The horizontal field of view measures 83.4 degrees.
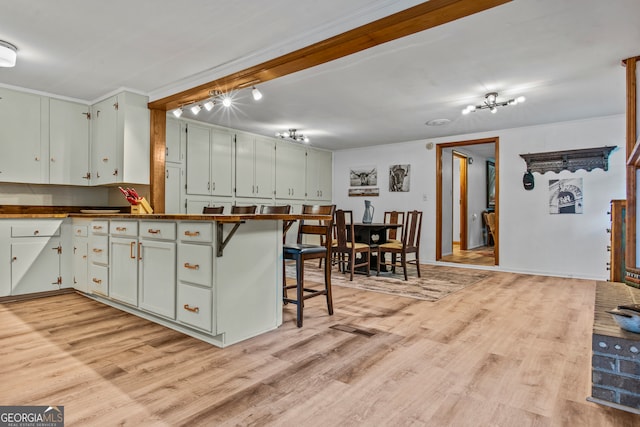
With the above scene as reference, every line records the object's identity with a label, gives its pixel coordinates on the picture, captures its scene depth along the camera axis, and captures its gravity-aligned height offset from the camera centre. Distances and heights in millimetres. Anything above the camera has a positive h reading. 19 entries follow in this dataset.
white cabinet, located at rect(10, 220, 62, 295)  3539 -417
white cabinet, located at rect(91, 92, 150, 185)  3914 +844
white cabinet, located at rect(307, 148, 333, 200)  7324 +870
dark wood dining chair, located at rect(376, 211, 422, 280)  4761 -433
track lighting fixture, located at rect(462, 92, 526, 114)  4039 +1319
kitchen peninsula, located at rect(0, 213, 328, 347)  2357 -414
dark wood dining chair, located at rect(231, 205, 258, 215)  3475 +52
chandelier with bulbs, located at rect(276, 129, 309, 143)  6016 +1372
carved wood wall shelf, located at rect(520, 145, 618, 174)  4984 +805
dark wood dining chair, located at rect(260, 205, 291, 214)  3133 +53
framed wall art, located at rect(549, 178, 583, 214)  5180 +282
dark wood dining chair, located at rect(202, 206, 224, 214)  3903 +57
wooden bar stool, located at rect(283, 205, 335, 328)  2766 -302
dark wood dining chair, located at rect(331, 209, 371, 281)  4582 -377
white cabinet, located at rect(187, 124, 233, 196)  5281 +829
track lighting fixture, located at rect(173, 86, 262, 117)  3630 +1237
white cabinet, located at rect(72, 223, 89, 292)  3668 -432
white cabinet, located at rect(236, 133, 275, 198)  5957 +851
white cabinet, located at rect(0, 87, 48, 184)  3721 +833
